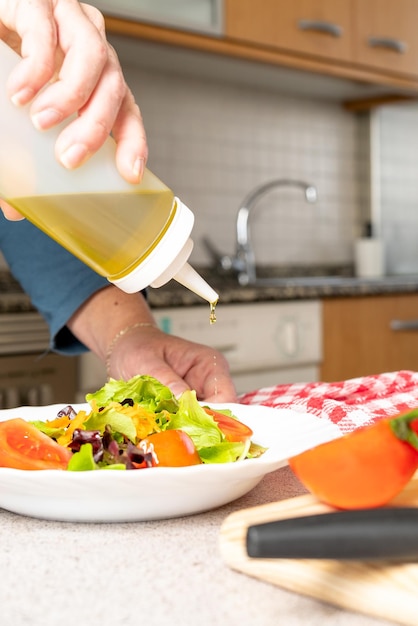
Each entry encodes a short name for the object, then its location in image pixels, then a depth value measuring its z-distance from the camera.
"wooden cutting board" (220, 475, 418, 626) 0.44
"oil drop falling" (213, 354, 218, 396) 0.96
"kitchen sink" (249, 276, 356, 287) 3.20
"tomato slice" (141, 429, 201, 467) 0.63
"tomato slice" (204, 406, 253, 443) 0.70
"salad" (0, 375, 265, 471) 0.63
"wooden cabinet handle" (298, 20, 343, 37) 2.78
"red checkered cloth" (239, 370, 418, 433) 0.89
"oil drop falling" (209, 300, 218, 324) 0.77
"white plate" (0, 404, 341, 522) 0.57
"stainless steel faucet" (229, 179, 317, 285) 2.99
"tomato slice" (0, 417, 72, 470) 0.62
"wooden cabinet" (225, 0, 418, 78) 2.64
